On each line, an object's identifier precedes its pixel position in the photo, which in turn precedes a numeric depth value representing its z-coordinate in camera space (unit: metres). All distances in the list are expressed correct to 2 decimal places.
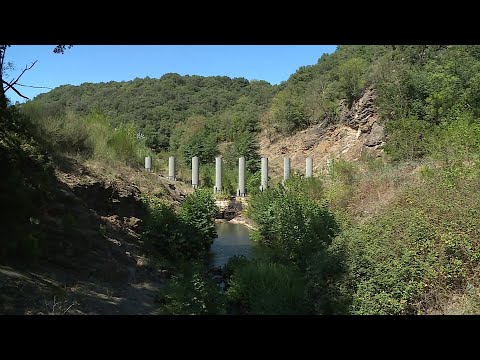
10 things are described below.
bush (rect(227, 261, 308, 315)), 7.71
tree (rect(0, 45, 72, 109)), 6.59
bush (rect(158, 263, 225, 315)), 7.12
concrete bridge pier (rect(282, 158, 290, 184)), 32.66
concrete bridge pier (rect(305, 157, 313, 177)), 31.55
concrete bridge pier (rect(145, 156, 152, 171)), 28.55
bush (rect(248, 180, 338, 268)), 11.37
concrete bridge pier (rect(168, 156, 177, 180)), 32.47
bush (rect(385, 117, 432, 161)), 18.20
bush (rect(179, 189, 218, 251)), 13.99
